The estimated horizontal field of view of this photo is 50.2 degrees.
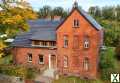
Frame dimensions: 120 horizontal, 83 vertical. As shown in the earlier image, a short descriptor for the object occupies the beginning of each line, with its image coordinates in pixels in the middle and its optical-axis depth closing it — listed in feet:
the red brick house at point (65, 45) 50.62
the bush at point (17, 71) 48.31
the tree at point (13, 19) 30.75
